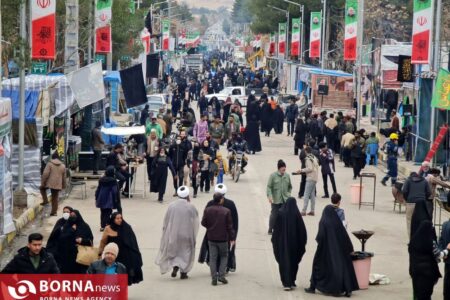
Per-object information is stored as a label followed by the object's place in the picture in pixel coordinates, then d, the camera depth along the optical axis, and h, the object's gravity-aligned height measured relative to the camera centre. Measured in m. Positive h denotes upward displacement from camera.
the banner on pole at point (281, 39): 88.94 +0.39
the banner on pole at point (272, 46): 106.31 -0.12
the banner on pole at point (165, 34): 94.95 +0.66
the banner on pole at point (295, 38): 77.12 +0.40
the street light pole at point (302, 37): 84.22 +0.48
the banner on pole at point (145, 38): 67.06 +0.25
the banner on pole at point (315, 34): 65.38 +0.56
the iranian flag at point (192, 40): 151.68 +0.41
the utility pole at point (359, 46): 50.00 -0.01
